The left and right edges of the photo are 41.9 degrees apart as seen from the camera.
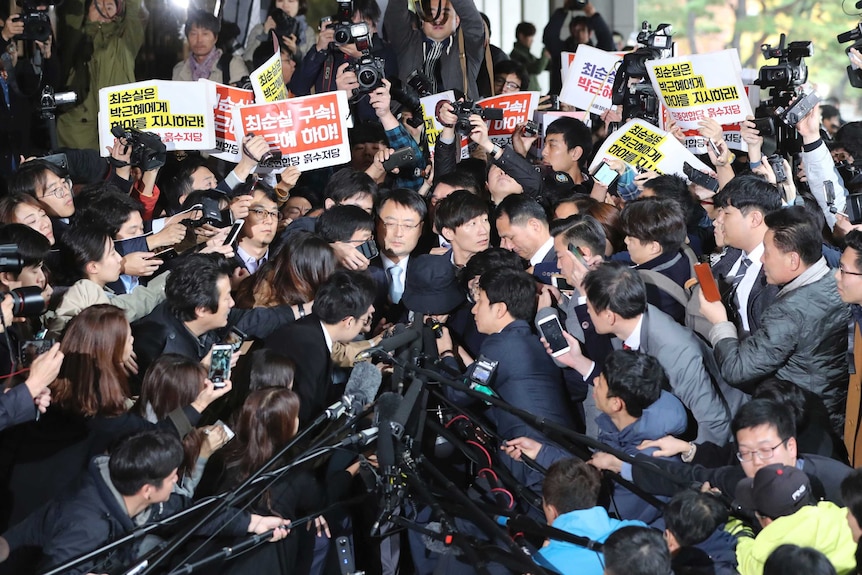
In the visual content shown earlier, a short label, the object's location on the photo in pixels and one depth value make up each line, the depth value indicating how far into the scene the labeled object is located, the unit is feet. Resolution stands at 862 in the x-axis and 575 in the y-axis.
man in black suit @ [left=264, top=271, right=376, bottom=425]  15.89
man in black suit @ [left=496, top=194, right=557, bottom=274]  19.04
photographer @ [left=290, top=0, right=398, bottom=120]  23.66
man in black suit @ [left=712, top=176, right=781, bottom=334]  16.79
